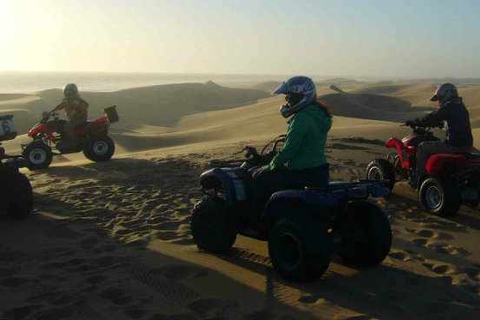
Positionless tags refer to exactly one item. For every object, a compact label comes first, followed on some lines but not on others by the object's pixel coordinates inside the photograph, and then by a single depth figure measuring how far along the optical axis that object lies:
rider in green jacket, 5.19
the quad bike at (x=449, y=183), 7.54
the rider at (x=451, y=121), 7.79
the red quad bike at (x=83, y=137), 13.60
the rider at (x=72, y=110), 13.20
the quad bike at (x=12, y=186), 7.57
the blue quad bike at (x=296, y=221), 4.93
